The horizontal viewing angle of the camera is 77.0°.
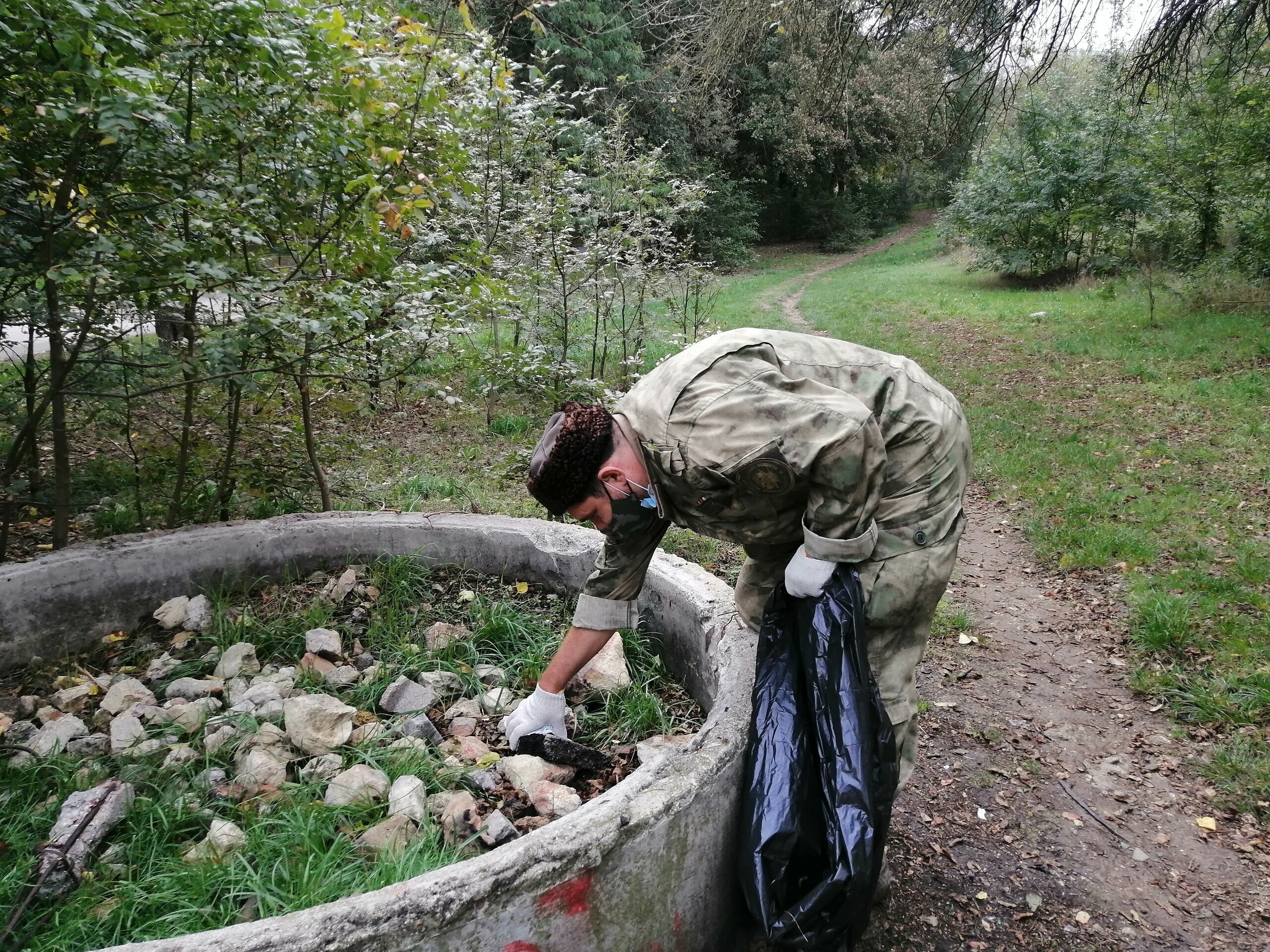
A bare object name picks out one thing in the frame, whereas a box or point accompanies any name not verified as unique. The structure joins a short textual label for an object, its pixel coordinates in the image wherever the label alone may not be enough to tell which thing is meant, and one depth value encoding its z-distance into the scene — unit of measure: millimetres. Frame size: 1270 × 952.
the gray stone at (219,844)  1874
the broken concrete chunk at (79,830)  1800
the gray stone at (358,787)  2074
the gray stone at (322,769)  2221
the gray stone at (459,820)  1973
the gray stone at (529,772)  2201
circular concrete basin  1426
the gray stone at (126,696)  2502
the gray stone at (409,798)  2020
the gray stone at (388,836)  1886
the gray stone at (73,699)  2521
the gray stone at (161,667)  2719
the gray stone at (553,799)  2090
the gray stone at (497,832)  1891
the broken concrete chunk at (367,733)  2367
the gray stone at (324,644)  2787
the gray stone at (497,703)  2635
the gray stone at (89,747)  2268
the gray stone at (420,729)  2383
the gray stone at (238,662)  2717
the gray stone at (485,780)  2201
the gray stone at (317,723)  2314
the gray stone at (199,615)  2945
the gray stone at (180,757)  2219
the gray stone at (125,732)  2295
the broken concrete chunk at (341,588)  3146
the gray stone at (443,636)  2900
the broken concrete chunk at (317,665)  2689
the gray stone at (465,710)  2592
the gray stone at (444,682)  2715
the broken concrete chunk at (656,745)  2293
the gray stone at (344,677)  2670
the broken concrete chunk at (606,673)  2705
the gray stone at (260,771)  2178
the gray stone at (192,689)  2586
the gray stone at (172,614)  2941
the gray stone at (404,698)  2553
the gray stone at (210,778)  2164
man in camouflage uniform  1821
